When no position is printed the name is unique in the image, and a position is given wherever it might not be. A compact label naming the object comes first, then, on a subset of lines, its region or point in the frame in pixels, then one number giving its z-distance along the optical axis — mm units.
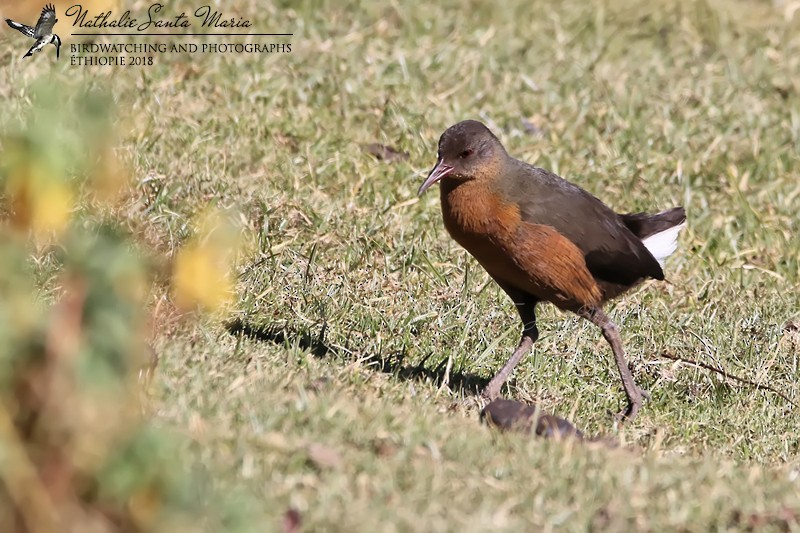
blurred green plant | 5641
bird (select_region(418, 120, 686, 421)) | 11602
